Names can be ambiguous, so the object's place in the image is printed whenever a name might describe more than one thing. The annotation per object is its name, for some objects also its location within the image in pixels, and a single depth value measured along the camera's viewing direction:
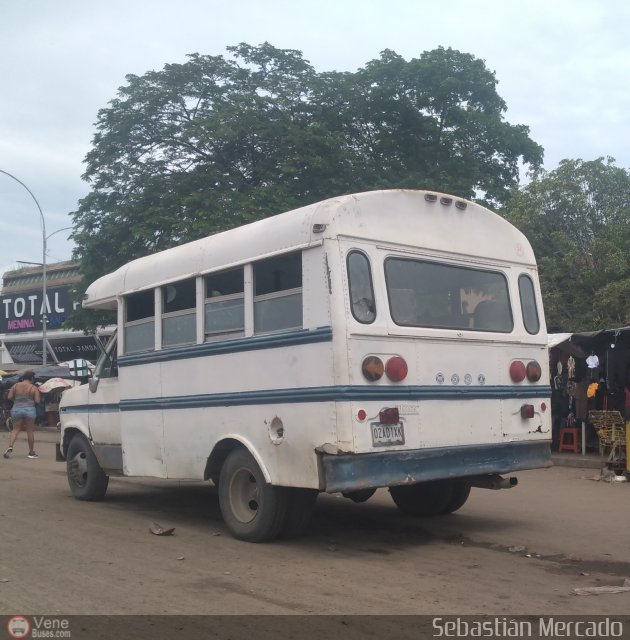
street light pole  29.91
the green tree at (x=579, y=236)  23.20
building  38.22
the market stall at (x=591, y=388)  13.67
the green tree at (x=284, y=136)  20.83
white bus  6.83
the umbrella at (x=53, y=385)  24.66
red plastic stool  15.30
